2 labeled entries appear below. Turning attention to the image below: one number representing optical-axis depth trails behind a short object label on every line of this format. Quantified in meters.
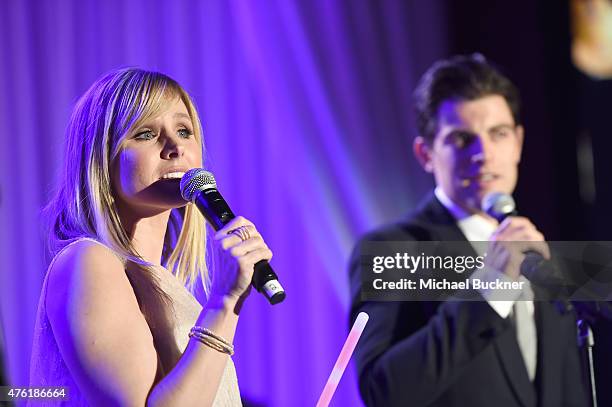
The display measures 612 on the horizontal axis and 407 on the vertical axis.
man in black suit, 4.90
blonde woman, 4.20
